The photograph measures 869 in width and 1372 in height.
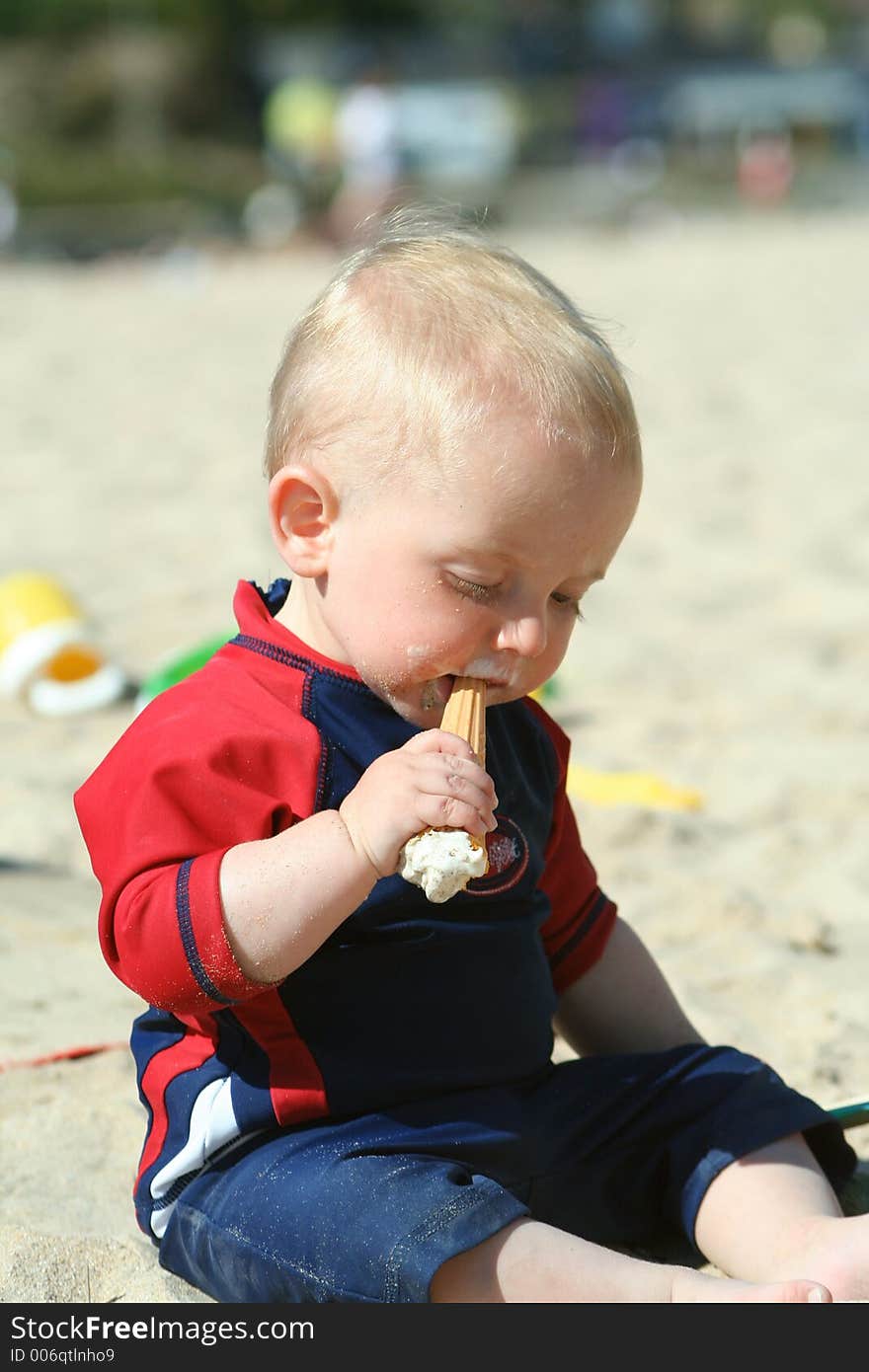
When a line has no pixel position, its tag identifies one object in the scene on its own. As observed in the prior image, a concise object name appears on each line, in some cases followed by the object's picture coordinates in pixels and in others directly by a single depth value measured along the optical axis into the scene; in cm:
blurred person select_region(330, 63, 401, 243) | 4350
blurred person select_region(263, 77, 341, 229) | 4428
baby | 346
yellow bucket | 819
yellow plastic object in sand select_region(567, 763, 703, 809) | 693
